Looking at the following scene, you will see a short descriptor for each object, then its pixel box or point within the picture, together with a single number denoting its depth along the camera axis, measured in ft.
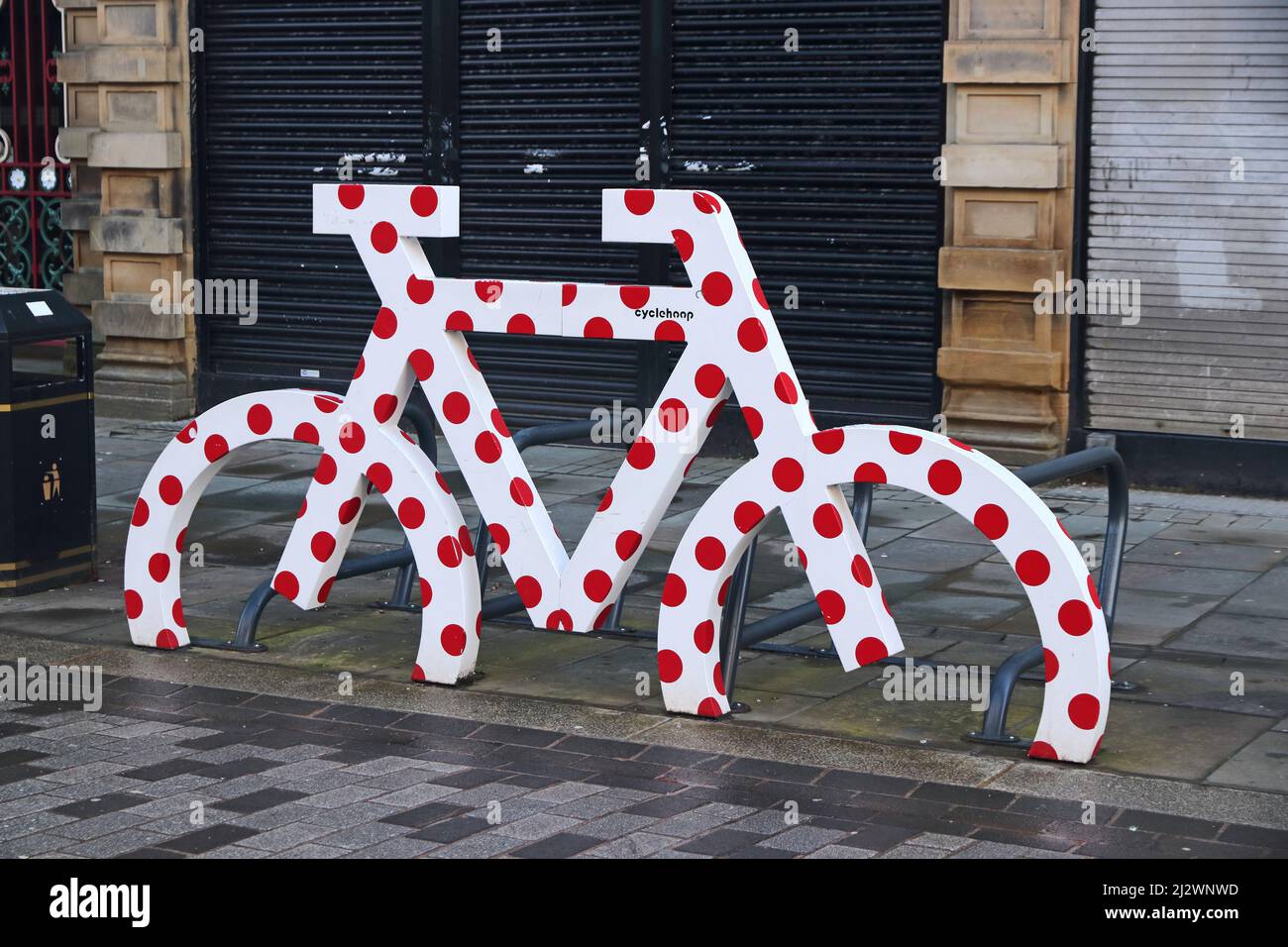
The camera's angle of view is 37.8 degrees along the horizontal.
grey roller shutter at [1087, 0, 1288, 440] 35.27
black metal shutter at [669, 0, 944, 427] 38.04
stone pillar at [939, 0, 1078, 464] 35.94
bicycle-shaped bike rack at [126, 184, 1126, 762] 19.69
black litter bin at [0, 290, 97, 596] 27.25
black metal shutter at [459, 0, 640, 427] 41.22
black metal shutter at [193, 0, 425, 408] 43.65
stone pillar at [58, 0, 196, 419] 44.86
